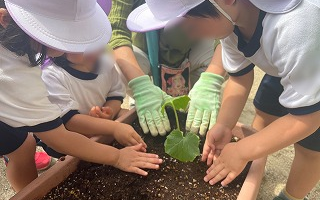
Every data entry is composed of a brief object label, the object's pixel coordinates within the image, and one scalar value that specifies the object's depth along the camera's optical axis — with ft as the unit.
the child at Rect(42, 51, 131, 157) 3.98
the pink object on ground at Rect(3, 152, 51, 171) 5.04
